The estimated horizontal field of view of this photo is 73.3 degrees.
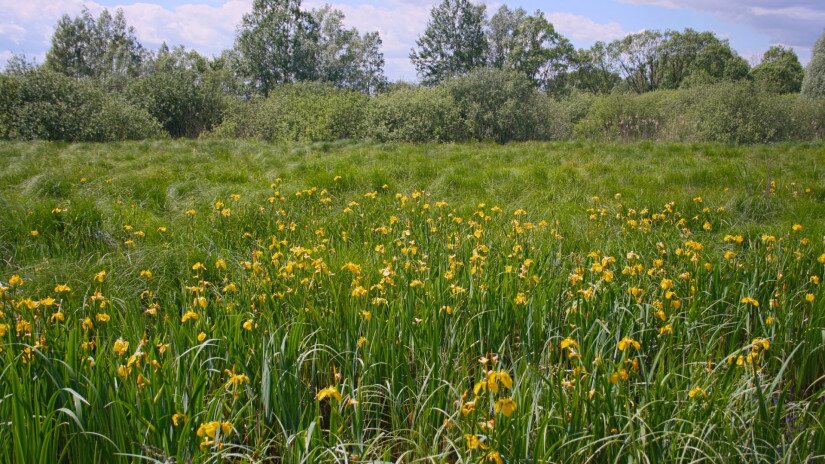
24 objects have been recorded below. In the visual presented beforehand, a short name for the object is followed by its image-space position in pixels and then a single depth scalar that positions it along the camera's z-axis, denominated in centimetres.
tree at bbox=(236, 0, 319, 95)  3075
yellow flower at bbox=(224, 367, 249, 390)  175
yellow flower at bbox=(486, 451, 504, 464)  141
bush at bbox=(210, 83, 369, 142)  1628
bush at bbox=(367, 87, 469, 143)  1580
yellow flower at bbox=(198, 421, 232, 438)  149
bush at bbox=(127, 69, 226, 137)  1964
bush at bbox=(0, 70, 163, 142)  1417
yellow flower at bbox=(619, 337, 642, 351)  191
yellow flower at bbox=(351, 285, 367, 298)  254
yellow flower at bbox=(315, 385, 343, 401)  158
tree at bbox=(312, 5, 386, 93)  3669
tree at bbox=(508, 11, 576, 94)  4134
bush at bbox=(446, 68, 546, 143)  1747
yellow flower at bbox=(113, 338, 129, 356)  188
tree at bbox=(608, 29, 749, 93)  4506
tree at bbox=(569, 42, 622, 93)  4669
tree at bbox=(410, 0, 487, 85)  3775
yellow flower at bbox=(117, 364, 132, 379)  180
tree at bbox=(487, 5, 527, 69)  4038
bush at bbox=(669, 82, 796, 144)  1568
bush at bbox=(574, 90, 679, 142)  1948
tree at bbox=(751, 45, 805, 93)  4134
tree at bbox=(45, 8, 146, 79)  3975
